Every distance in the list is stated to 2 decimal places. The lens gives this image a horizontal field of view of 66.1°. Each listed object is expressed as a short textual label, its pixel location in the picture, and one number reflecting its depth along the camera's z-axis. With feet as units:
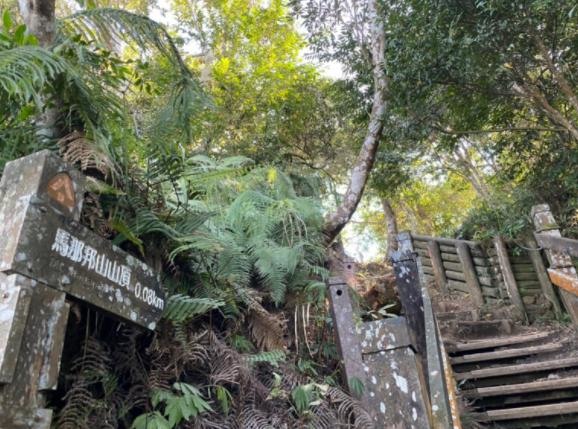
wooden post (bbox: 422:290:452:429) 7.26
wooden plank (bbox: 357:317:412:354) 7.77
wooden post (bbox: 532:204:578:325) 14.14
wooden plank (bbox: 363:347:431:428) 7.25
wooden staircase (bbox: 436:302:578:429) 12.71
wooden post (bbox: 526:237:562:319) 20.98
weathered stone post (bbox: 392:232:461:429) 7.39
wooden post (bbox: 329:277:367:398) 8.44
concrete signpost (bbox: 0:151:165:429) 4.07
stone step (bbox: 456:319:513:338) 19.74
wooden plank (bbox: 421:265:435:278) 28.46
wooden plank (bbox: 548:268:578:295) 13.75
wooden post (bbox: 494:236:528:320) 22.40
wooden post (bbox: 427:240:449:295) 27.20
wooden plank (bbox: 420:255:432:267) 28.78
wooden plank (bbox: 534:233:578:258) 14.64
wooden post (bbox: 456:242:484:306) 24.90
